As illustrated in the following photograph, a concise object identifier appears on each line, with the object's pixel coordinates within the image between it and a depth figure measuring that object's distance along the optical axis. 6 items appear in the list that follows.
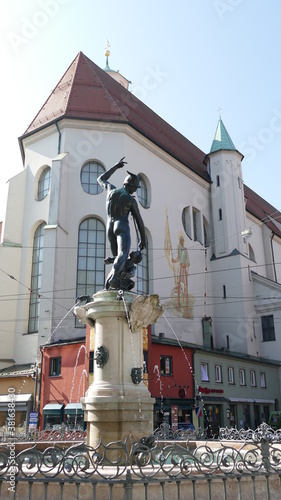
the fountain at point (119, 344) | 6.89
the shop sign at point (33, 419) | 21.02
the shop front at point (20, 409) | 22.31
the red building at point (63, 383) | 20.53
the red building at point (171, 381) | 21.92
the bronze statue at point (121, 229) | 8.13
